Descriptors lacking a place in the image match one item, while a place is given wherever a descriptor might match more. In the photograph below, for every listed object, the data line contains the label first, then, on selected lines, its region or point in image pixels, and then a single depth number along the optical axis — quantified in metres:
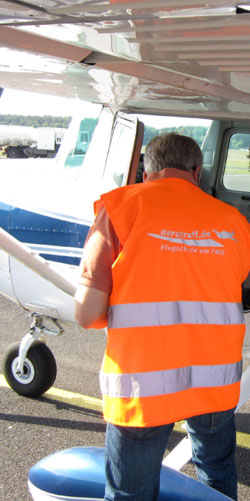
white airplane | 1.51
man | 1.84
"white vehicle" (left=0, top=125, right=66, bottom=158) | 43.47
